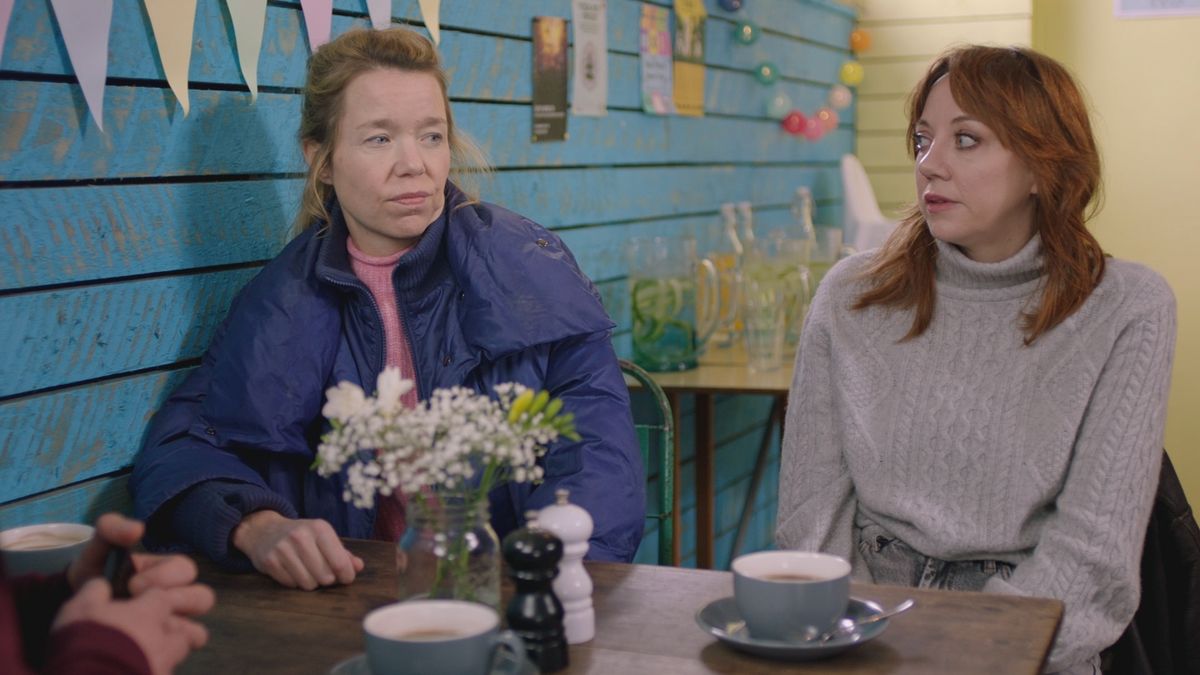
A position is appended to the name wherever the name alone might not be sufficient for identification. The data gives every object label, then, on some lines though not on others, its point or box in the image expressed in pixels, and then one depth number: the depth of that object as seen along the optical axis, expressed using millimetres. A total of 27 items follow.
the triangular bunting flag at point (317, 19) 2234
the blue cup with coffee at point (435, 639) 1118
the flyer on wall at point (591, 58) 3154
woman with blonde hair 1902
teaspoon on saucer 1299
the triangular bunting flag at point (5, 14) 1708
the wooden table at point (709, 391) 3131
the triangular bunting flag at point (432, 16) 2559
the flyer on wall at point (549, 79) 2979
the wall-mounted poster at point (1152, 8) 4938
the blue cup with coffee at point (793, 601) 1280
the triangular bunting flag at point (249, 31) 2086
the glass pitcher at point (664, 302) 3330
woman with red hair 1854
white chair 4809
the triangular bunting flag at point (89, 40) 1797
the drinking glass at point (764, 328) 3328
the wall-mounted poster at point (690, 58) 3736
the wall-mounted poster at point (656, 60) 3516
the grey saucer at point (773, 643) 1272
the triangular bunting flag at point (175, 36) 1937
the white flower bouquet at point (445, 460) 1201
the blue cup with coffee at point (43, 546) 1455
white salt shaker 1328
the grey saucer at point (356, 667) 1216
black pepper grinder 1236
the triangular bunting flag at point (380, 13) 2418
